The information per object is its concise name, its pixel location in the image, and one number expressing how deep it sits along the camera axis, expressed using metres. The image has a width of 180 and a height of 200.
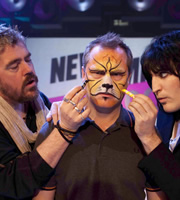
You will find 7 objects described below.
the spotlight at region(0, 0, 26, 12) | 3.49
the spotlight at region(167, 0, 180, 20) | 3.41
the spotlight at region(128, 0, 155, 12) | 3.42
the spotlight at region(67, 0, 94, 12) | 3.49
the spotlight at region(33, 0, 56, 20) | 3.50
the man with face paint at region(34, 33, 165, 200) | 1.33
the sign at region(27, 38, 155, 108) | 3.63
